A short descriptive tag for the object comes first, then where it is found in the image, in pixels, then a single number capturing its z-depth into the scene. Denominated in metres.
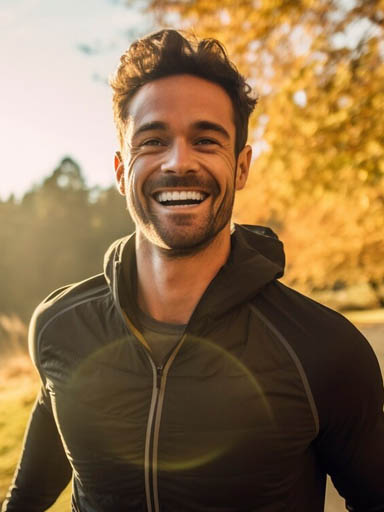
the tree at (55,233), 40.03
